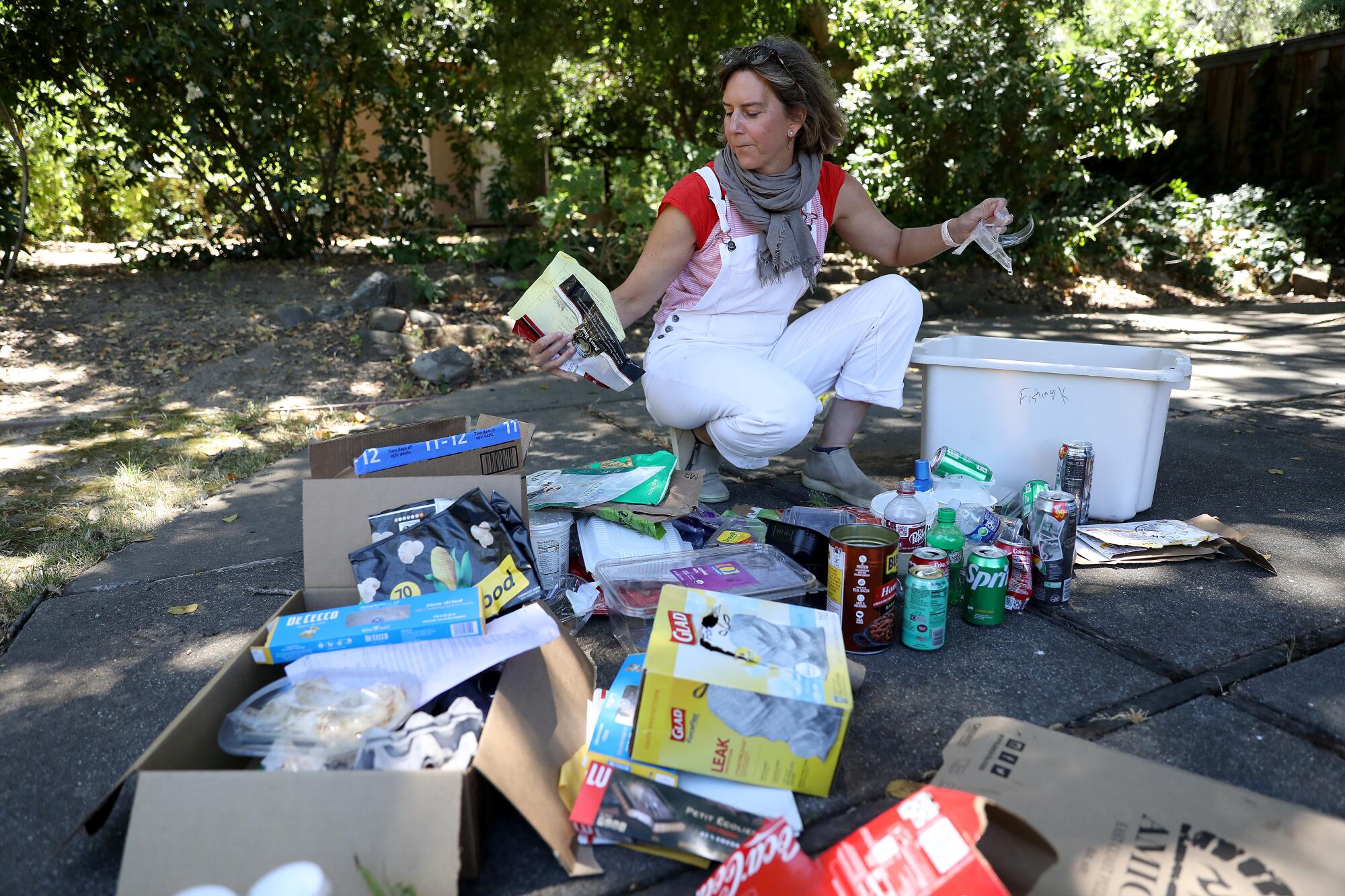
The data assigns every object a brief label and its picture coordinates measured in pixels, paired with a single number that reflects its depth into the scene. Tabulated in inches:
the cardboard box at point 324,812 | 54.0
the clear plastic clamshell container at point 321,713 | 64.2
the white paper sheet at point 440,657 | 69.1
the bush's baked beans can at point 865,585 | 83.3
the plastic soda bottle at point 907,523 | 96.0
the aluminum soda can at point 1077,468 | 104.4
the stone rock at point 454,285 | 250.4
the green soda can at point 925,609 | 84.6
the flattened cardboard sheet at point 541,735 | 60.0
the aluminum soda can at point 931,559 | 84.4
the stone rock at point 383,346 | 211.6
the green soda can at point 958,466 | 111.9
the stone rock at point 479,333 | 222.2
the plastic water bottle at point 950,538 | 92.6
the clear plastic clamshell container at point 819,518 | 110.0
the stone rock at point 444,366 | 198.8
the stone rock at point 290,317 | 223.6
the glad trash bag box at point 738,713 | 62.9
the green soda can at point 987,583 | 89.3
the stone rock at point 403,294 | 238.1
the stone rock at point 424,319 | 223.5
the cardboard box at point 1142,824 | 52.5
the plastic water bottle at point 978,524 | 99.4
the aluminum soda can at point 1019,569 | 93.0
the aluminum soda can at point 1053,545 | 91.6
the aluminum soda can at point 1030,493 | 98.0
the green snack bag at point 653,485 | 102.7
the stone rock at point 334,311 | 228.2
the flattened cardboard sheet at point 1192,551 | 103.0
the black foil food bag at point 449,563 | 80.0
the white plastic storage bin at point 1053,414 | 110.0
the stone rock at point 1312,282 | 301.9
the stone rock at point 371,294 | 232.4
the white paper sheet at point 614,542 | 98.0
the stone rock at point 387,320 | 222.4
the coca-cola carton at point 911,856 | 48.4
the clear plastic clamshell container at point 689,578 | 90.0
